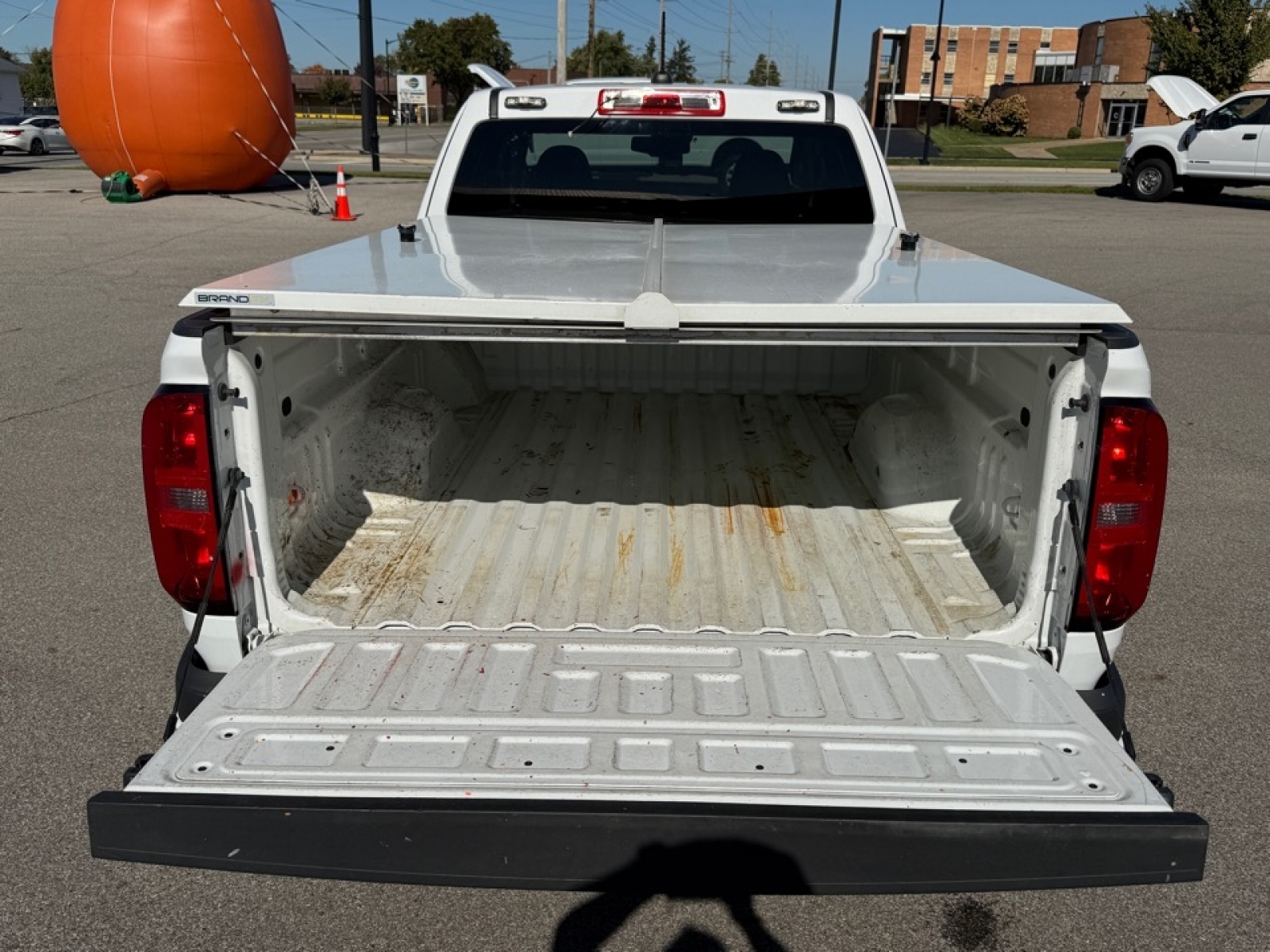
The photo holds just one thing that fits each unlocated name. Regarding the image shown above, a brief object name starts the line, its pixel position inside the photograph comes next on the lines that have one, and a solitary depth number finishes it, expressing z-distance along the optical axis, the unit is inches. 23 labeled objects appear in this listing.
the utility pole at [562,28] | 1254.9
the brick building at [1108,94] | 2440.9
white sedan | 1398.9
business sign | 1536.7
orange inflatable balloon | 690.8
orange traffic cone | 680.4
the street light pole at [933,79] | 1396.3
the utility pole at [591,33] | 1830.3
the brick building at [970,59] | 3452.3
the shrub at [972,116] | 2564.0
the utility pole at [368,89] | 982.4
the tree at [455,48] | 3065.9
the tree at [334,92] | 3193.9
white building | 2432.3
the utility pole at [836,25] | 1592.0
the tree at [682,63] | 3634.4
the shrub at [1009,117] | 2420.0
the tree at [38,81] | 2960.1
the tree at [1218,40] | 1508.4
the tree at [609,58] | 3378.4
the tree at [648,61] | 3407.5
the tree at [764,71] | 4079.7
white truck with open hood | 799.7
